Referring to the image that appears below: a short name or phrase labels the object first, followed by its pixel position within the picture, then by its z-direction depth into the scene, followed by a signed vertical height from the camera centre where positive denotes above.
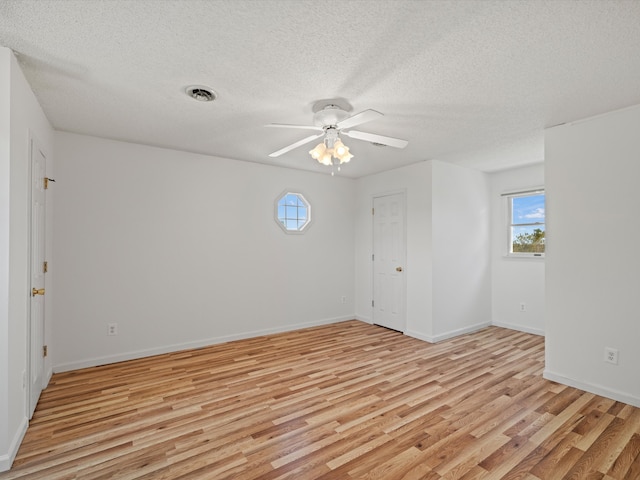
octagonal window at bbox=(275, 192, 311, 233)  4.71 +0.43
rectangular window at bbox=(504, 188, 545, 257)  4.55 +0.27
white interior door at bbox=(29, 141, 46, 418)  2.33 -0.28
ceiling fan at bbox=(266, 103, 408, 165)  2.45 +0.85
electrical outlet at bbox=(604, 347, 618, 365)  2.65 -0.96
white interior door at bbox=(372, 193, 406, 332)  4.64 -0.32
